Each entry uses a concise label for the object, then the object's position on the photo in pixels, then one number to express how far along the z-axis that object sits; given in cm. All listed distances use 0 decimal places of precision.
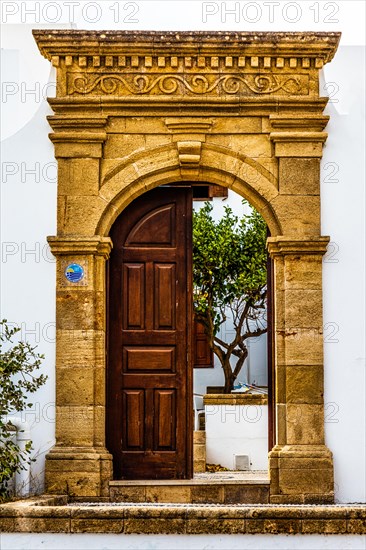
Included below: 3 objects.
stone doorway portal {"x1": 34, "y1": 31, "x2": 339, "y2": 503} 976
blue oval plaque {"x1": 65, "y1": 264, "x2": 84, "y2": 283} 983
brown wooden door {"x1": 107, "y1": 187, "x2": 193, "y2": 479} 1016
